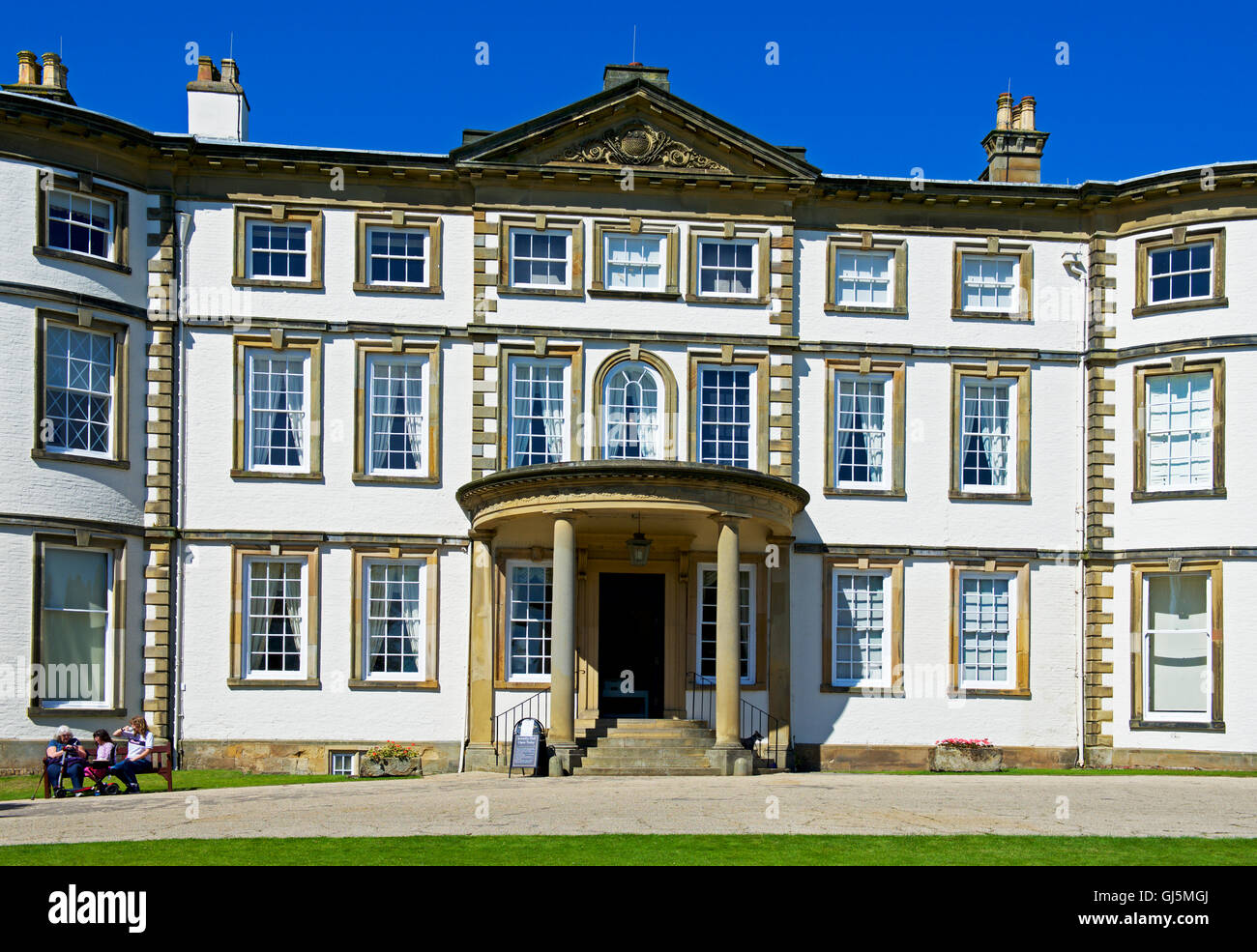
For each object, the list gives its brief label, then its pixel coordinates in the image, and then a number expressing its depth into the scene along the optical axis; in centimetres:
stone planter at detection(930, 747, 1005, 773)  2631
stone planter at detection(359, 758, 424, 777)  2475
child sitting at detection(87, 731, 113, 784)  2078
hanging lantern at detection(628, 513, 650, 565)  2512
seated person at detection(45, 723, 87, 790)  2062
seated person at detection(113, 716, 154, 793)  2109
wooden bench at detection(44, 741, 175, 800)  2133
